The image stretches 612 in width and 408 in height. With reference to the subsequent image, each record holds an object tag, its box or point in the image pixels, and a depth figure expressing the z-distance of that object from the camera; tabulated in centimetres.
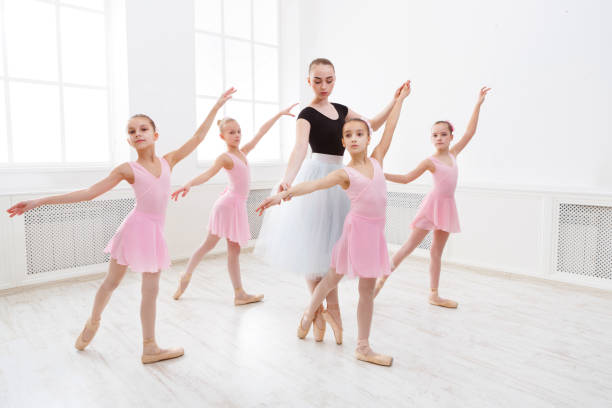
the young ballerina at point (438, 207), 261
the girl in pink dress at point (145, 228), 189
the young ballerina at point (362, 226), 187
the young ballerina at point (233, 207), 267
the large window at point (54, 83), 320
